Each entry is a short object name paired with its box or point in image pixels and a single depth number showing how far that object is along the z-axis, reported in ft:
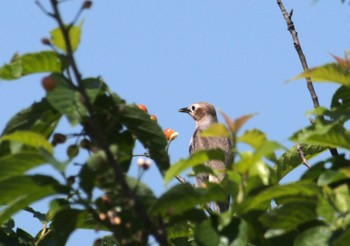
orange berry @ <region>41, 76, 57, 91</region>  21.65
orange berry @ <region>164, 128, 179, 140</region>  55.36
